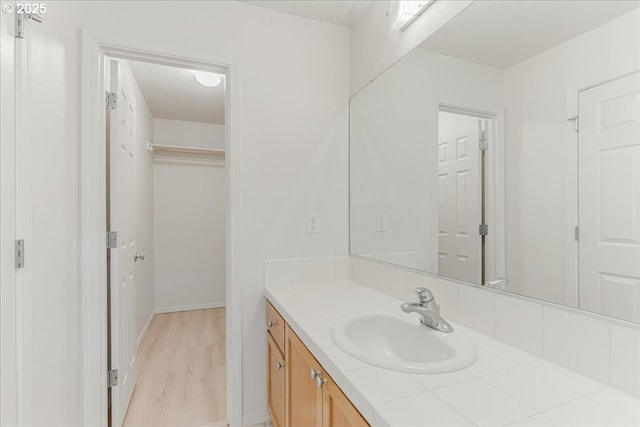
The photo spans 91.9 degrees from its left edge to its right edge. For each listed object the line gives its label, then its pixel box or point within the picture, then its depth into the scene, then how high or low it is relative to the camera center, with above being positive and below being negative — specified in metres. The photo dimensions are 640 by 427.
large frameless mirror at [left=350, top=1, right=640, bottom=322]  0.74 +0.19
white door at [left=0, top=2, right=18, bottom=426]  0.87 -0.04
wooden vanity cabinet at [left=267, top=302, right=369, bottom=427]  0.83 -0.61
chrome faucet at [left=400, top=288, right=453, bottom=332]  1.07 -0.34
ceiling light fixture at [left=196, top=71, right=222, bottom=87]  2.57 +1.13
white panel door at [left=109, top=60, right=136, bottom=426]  1.63 -0.21
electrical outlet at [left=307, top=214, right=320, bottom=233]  1.86 -0.06
